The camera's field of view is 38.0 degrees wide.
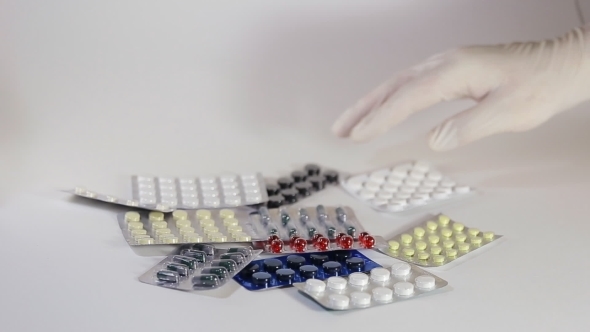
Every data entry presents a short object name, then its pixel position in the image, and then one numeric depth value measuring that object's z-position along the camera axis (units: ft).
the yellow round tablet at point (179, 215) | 2.61
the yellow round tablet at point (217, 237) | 2.46
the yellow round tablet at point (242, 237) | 2.47
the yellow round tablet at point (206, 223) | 2.56
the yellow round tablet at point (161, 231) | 2.48
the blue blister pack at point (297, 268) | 2.25
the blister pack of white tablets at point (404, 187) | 2.85
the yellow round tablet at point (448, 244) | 2.51
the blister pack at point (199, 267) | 2.22
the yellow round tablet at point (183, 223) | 2.55
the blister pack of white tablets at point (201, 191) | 2.77
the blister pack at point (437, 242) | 2.44
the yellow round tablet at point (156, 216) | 2.62
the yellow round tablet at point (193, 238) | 2.44
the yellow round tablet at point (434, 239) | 2.54
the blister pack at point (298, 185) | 2.87
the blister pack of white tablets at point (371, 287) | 2.14
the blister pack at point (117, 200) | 2.65
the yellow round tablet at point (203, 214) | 2.62
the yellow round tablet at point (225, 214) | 2.64
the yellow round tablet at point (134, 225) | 2.53
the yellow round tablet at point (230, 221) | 2.58
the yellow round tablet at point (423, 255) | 2.43
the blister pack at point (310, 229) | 2.44
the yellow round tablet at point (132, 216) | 2.60
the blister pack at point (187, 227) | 2.46
